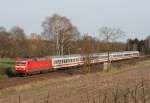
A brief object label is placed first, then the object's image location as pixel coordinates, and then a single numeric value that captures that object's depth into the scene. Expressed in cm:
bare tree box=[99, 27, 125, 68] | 11295
